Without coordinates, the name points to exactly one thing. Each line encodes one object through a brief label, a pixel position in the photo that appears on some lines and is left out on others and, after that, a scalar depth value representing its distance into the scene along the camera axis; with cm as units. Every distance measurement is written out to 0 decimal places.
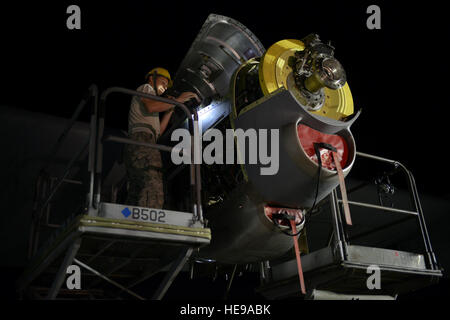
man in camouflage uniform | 393
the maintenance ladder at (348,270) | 439
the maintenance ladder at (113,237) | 314
